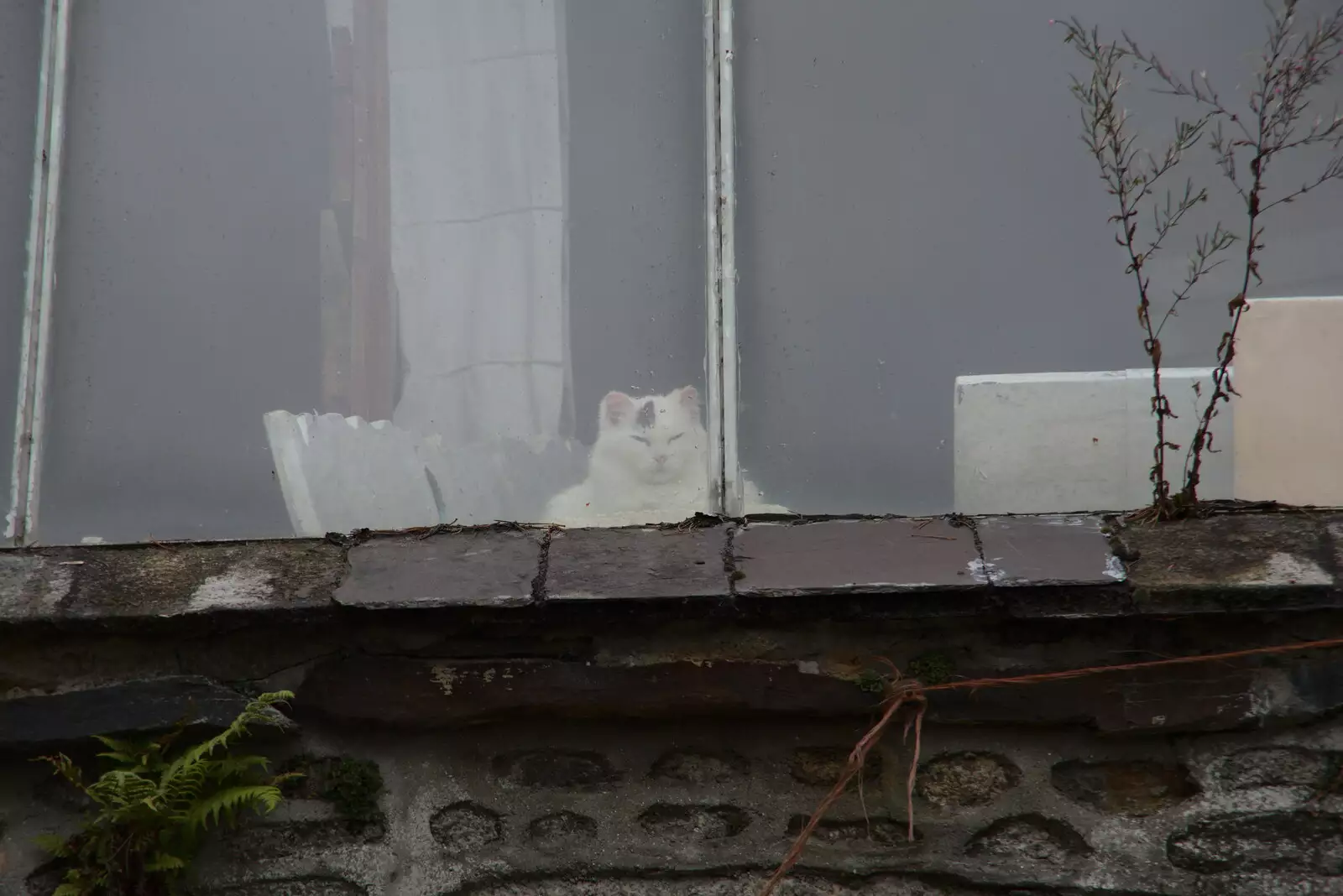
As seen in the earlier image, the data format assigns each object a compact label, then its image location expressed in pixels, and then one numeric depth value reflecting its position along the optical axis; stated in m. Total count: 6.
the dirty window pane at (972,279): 5.05
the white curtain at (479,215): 5.38
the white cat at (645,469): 5.18
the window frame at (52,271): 5.20
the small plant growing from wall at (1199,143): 4.99
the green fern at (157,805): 4.30
